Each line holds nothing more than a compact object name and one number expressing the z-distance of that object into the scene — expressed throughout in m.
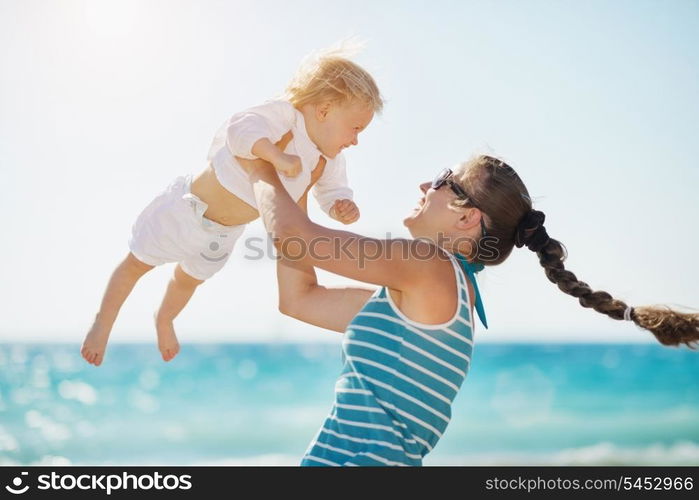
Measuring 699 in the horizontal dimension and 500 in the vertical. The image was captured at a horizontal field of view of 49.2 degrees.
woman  2.09
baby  3.15
